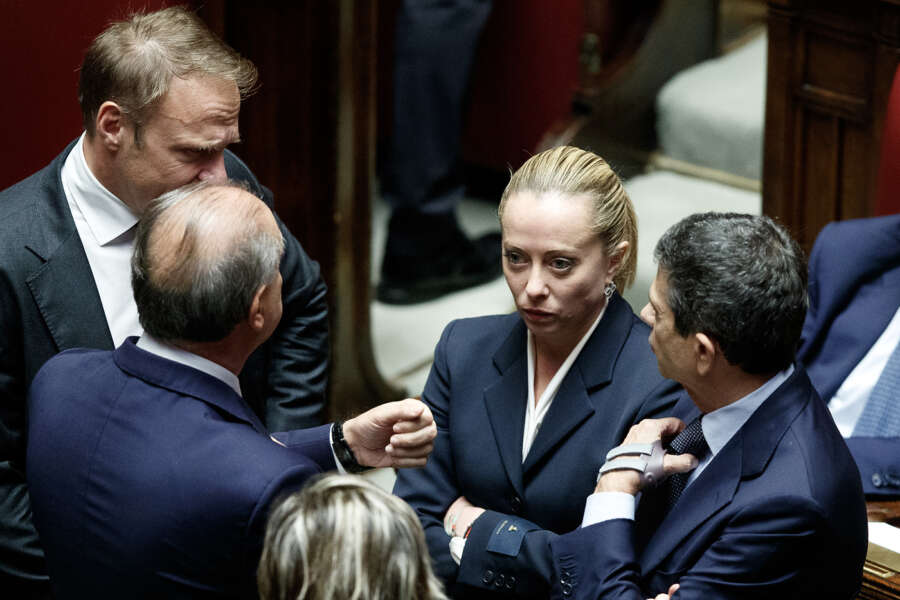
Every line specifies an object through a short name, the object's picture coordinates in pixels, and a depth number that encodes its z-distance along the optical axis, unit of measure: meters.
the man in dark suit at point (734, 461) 13.03
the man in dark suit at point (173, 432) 12.92
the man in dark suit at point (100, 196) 13.32
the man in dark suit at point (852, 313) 13.71
